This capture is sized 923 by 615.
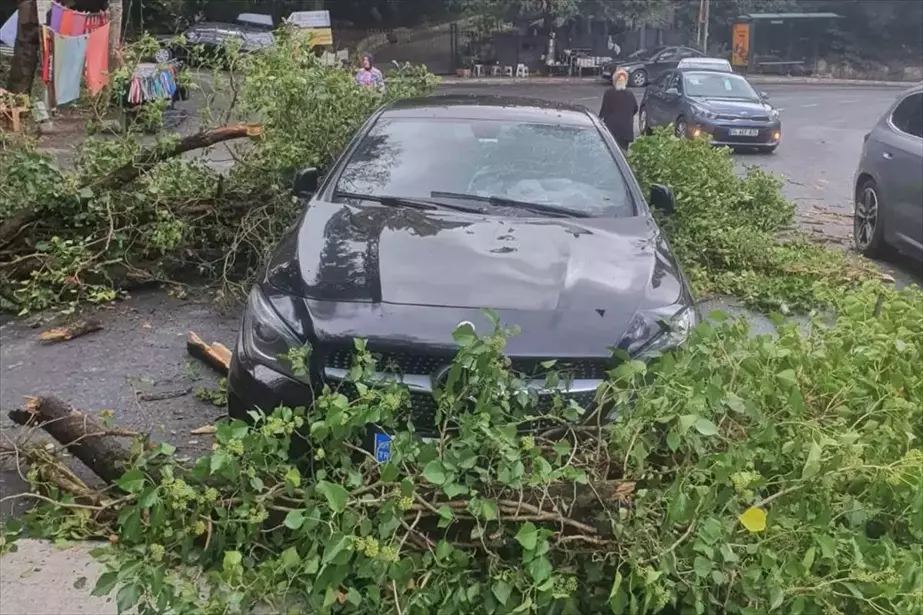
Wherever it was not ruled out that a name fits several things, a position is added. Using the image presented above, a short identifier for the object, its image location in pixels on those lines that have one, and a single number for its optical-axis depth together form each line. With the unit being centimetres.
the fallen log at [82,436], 354
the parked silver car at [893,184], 810
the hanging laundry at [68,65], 1459
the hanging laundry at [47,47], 1464
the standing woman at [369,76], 915
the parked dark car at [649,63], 3653
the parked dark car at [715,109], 1750
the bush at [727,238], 730
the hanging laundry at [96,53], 1511
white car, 2334
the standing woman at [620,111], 1343
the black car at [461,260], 350
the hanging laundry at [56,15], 1516
